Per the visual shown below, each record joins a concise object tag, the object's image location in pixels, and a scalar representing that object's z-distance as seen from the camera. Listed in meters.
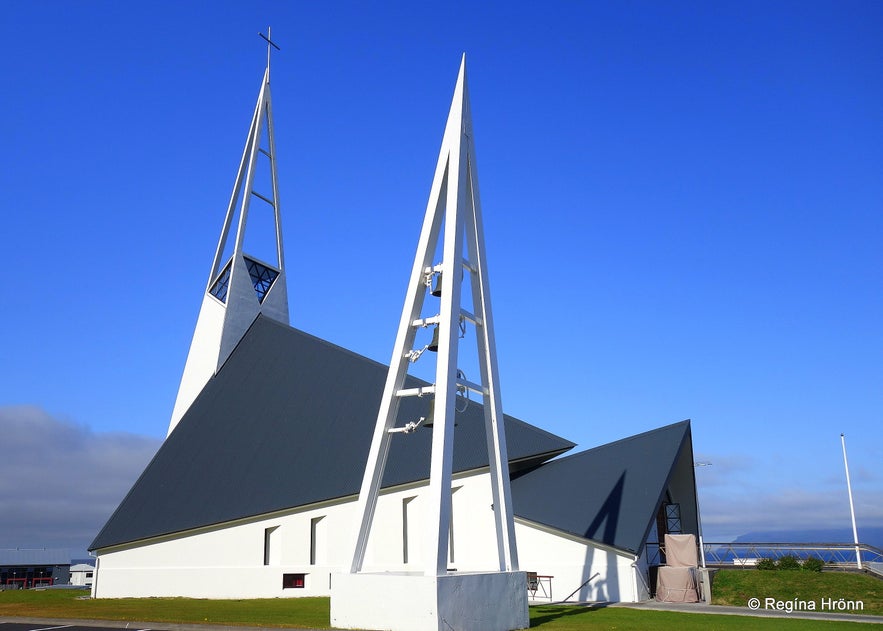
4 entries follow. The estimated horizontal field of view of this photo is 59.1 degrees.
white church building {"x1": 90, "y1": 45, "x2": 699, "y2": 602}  24.62
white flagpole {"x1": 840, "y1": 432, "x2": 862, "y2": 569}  29.61
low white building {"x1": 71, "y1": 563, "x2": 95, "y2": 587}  53.78
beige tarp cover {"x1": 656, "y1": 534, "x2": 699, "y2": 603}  23.30
